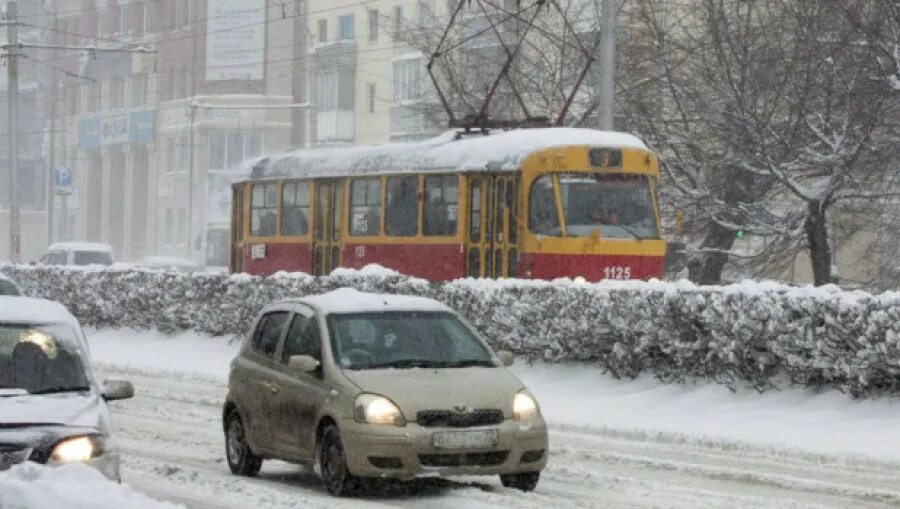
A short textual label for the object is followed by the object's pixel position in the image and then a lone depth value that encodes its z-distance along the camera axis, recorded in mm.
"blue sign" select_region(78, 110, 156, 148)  99188
